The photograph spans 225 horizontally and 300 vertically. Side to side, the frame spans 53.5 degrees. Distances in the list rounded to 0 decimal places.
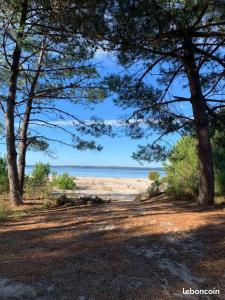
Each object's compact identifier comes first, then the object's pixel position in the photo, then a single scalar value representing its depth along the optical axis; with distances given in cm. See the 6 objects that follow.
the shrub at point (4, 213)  435
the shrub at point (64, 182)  1030
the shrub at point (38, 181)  732
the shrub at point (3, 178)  827
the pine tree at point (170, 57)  382
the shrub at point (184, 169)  614
